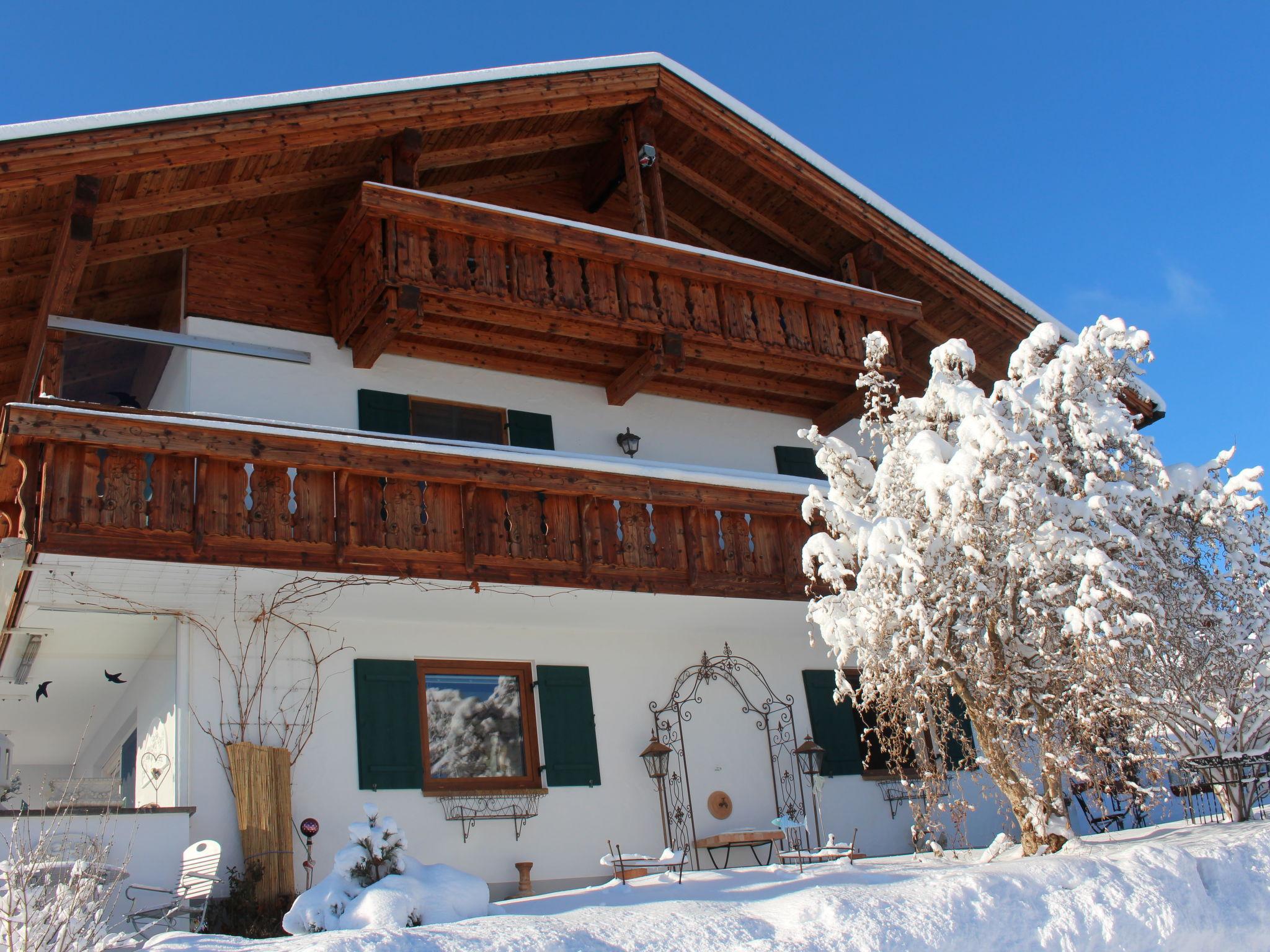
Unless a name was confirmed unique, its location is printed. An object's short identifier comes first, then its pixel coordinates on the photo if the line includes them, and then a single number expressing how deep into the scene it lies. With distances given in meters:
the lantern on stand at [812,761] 12.69
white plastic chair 8.99
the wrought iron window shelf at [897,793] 13.65
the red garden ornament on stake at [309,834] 10.54
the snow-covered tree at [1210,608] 9.30
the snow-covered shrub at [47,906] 5.66
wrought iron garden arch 12.55
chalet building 10.24
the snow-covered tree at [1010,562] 8.62
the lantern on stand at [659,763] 12.39
